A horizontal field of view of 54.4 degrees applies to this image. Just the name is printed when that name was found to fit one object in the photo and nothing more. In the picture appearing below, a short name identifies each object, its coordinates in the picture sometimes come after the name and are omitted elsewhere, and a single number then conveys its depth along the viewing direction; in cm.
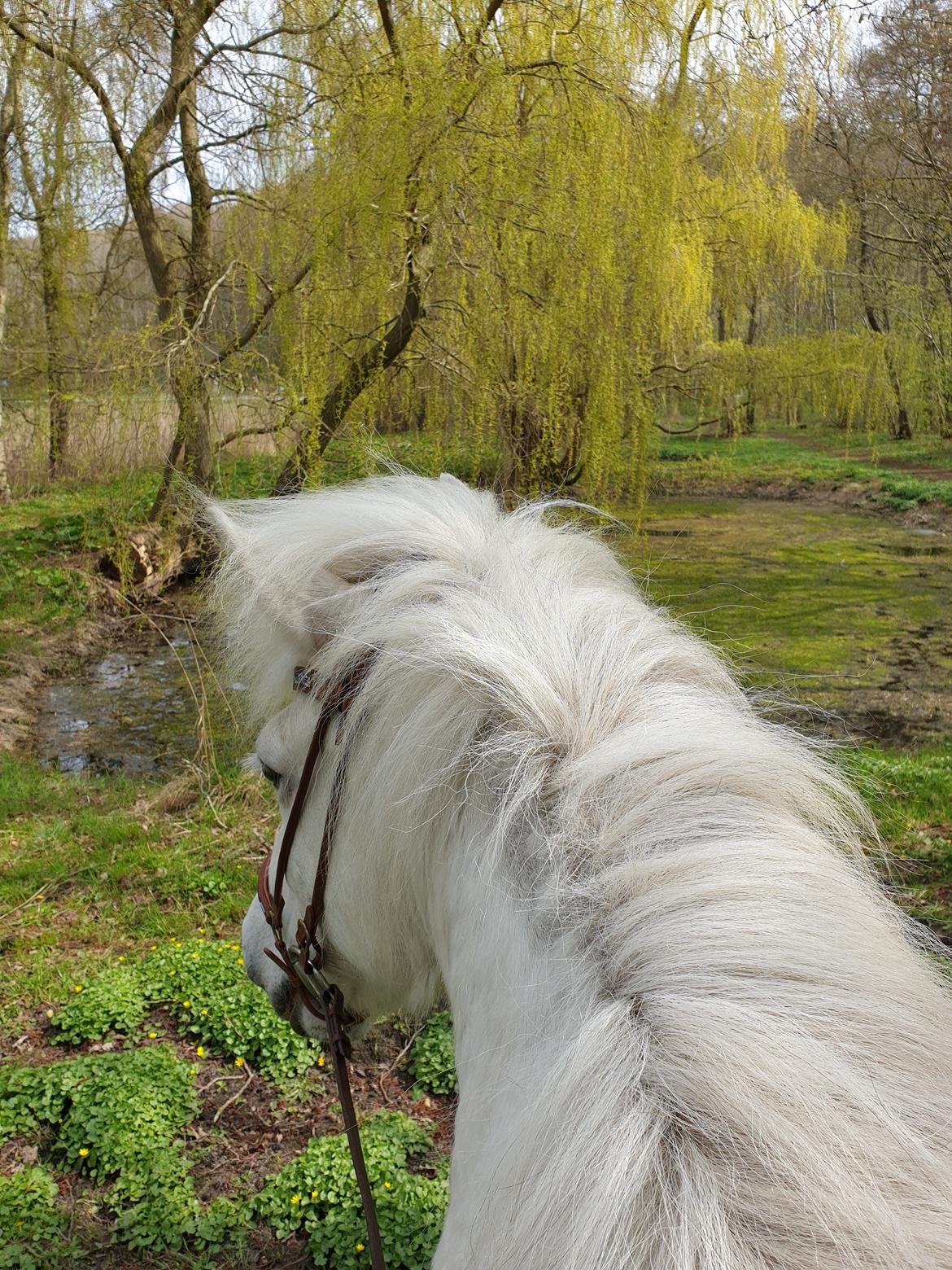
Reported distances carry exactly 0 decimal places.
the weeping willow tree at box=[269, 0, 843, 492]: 436
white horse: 68
